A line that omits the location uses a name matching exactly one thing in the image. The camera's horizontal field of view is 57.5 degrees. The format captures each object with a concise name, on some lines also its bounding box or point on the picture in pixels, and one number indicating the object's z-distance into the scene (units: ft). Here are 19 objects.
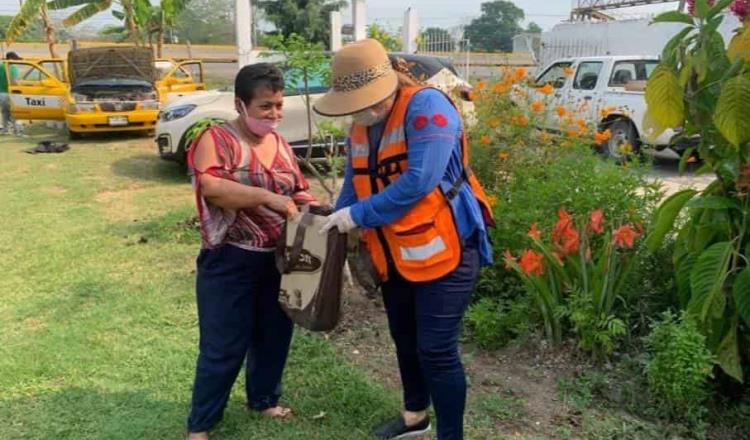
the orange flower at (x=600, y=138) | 16.06
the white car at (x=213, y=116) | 28.35
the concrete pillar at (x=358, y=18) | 47.03
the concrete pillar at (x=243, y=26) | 41.11
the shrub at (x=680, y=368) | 8.82
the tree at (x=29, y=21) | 57.26
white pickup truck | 31.07
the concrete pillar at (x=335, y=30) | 43.77
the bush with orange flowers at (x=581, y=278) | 10.34
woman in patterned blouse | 8.40
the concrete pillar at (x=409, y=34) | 48.45
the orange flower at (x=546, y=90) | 16.80
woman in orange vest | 7.49
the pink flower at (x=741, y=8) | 8.07
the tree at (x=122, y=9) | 59.93
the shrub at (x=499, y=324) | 11.54
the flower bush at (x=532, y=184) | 11.72
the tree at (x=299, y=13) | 101.28
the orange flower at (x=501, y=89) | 16.39
